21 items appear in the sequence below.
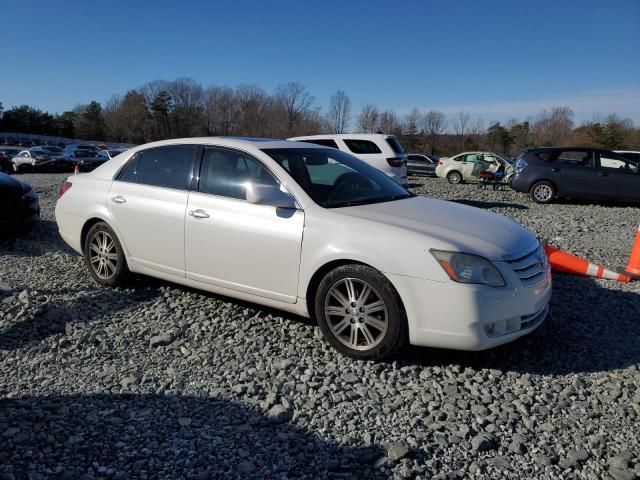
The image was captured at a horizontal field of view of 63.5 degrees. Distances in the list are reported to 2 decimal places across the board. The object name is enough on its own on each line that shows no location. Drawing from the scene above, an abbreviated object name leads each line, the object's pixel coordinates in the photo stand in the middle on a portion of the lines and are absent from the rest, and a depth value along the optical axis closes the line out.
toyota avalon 3.37
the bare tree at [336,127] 76.15
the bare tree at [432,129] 78.78
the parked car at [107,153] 36.46
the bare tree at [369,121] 74.75
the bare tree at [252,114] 82.94
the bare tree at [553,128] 68.19
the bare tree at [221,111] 93.50
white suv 12.66
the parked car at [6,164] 30.14
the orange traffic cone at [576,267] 5.88
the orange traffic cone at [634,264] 5.90
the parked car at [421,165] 30.53
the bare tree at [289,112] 78.54
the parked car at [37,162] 32.62
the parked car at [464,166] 22.94
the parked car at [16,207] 7.08
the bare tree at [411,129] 77.19
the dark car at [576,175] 13.68
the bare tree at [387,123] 75.31
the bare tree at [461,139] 74.47
